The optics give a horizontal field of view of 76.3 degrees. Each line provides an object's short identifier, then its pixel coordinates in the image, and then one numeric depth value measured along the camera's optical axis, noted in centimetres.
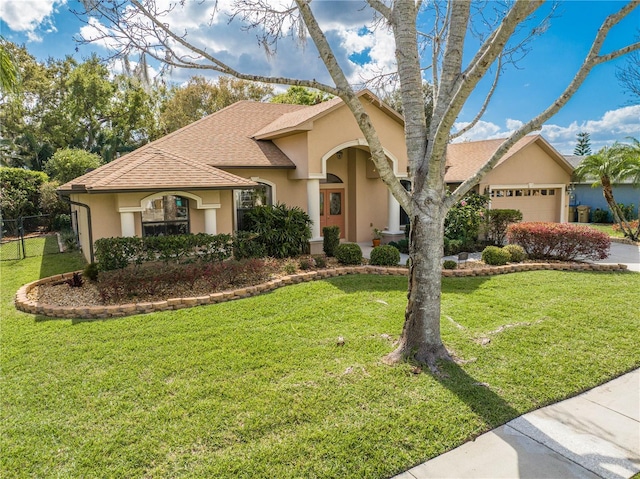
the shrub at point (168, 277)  936
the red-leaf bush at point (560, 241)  1318
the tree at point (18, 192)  2341
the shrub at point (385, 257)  1267
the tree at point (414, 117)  582
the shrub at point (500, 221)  1666
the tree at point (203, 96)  3403
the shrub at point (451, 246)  1488
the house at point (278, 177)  1204
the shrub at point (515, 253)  1323
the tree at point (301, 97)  3269
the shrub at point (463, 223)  1552
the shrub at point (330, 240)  1431
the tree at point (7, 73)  866
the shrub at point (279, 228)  1351
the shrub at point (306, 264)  1222
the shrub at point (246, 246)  1244
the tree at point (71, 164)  2519
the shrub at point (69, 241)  1777
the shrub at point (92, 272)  1091
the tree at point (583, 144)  7169
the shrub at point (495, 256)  1270
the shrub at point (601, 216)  2777
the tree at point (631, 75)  1136
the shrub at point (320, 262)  1241
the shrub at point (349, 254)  1279
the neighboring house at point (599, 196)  2755
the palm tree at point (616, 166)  1912
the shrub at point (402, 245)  1541
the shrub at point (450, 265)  1238
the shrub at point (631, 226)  2087
